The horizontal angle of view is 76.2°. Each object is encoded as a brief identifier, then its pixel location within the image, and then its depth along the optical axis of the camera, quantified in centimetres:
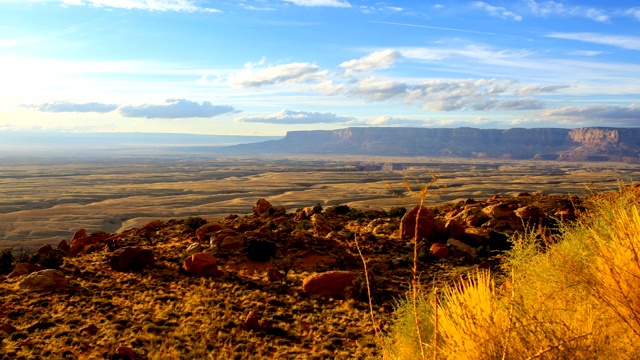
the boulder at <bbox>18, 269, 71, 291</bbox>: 1488
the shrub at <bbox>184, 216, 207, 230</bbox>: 2597
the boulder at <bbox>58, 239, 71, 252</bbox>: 2377
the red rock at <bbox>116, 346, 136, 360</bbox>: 1041
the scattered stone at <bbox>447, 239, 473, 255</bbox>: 1894
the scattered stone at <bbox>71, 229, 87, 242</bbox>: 2640
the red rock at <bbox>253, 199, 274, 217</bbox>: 3062
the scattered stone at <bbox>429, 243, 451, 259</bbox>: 1855
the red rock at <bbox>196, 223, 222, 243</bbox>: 2230
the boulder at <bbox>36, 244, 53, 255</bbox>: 2155
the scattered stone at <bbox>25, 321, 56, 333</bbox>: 1188
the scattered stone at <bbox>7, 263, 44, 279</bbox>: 1648
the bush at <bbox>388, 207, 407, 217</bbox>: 2860
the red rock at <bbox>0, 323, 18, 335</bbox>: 1153
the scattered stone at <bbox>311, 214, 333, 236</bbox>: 2324
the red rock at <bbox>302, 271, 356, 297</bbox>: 1498
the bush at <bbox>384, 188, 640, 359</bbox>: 422
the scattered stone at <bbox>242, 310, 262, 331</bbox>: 1231
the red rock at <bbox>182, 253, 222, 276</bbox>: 1691
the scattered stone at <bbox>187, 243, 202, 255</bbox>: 2004
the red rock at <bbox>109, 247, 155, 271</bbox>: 1759
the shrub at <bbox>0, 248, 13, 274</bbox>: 1817
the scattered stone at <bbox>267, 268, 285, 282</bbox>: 1659
